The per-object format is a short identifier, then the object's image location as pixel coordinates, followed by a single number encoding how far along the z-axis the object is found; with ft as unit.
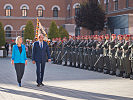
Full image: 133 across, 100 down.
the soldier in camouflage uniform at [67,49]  83.09
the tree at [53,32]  173.67
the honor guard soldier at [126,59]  58.54
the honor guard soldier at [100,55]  68.54
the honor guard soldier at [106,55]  65.87
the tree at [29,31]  182.37
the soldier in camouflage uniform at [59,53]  89.26
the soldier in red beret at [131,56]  56.65
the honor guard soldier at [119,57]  60.80
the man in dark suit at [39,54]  48.32
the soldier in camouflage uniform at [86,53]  74.92
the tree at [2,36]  135.44
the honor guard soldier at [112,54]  63.41
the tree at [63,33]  173.06
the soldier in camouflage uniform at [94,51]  71.20
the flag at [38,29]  109.95
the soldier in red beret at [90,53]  72.84
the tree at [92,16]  171.01
